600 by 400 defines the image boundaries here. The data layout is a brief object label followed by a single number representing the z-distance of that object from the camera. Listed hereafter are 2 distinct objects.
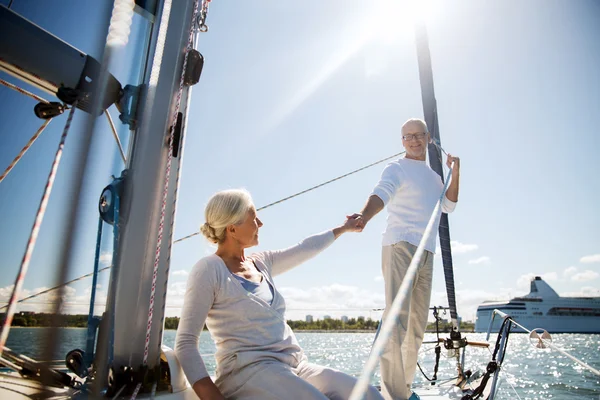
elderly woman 1.20
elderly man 2.06
